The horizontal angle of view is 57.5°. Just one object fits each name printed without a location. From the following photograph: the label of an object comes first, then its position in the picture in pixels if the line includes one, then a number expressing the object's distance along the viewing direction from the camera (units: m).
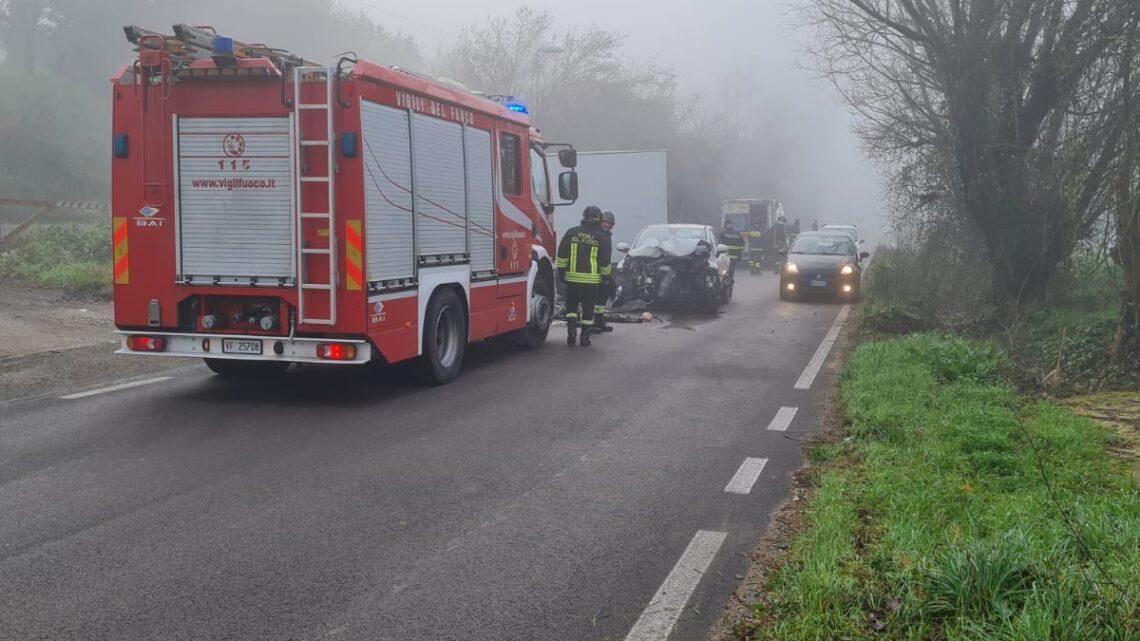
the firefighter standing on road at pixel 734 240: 30.48
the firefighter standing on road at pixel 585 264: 13.38
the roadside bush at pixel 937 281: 15.86
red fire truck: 8.46
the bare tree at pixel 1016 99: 12.39
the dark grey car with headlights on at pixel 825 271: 21.55
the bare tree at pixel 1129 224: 9.86
